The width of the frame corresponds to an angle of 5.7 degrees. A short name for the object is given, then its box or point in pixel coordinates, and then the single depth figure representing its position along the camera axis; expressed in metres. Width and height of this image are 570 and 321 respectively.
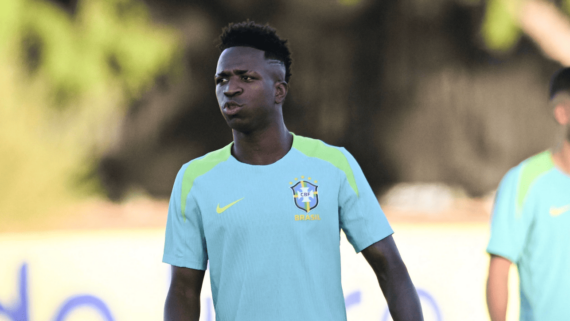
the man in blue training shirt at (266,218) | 12.71
